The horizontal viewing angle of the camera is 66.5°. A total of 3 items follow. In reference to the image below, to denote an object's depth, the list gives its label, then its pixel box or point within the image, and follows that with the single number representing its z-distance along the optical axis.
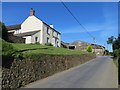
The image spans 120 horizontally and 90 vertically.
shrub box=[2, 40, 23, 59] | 4.58
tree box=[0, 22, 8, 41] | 10.48
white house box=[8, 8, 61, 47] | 18.51
